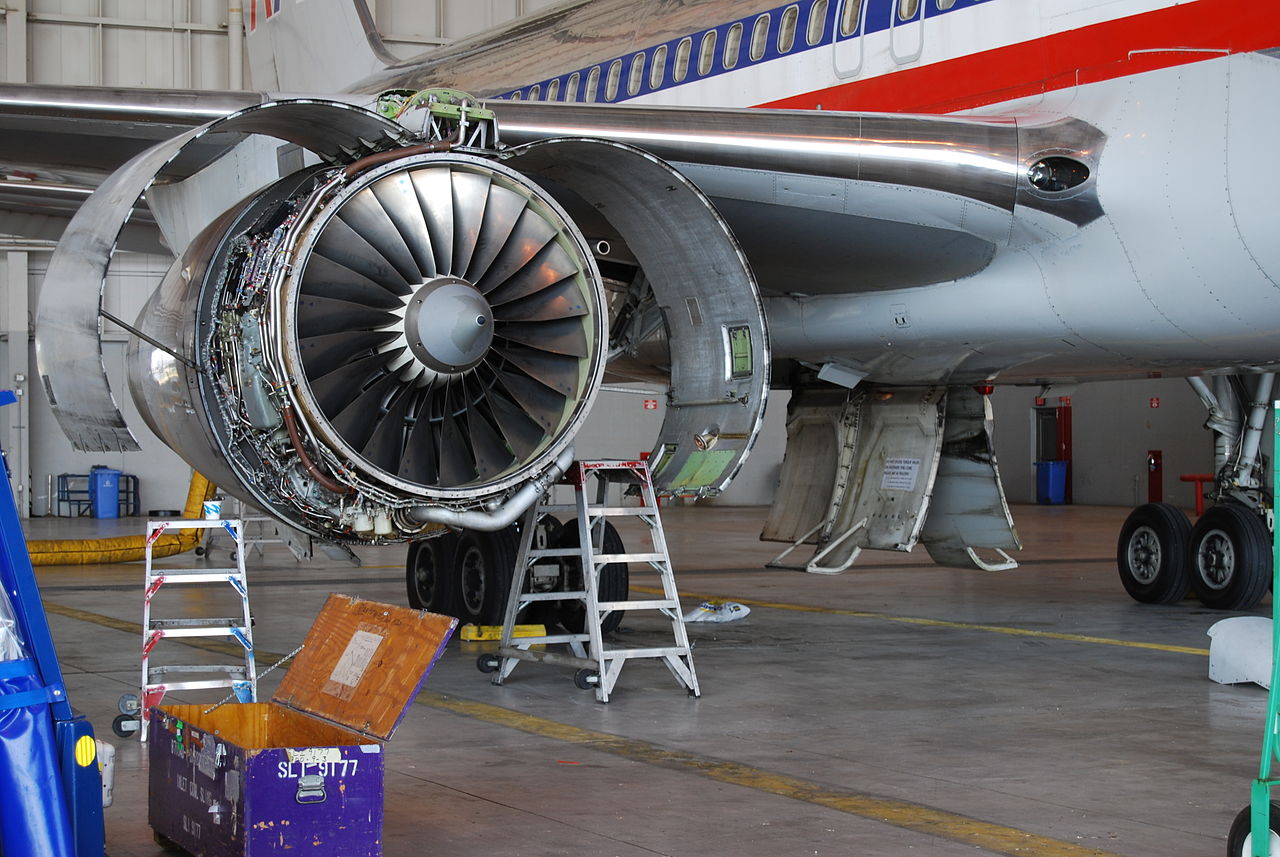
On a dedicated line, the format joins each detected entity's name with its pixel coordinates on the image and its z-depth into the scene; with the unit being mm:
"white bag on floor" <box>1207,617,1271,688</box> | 6758
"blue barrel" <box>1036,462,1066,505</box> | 29031
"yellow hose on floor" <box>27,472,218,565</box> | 14570
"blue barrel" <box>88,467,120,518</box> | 25406
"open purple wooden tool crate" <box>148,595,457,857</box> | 3682
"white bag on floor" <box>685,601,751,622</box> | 9602
